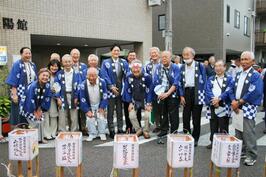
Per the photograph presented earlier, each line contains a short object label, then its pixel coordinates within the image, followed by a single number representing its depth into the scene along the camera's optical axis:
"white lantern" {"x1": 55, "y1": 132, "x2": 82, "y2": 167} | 3.53
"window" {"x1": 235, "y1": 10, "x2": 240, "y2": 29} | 21.70
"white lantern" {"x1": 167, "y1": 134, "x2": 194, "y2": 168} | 3.46
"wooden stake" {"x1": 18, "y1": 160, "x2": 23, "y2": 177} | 3.83
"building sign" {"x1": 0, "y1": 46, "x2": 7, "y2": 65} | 8.22
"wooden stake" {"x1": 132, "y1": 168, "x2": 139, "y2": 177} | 3.51
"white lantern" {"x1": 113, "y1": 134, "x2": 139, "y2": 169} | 3.45
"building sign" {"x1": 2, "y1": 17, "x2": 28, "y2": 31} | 8.62
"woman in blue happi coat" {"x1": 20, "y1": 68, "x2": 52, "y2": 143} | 5.70
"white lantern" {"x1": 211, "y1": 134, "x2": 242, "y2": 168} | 3.52
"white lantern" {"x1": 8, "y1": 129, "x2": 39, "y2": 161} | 3.66
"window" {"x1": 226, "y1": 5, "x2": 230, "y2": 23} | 19.69
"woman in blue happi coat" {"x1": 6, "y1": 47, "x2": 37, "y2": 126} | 5.92
